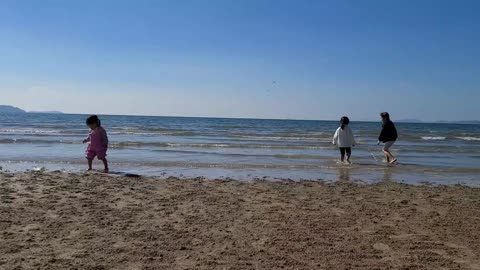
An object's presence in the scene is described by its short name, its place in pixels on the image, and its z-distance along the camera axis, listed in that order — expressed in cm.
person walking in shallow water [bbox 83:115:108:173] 1112
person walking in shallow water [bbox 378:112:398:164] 1484
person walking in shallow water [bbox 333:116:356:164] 1430
